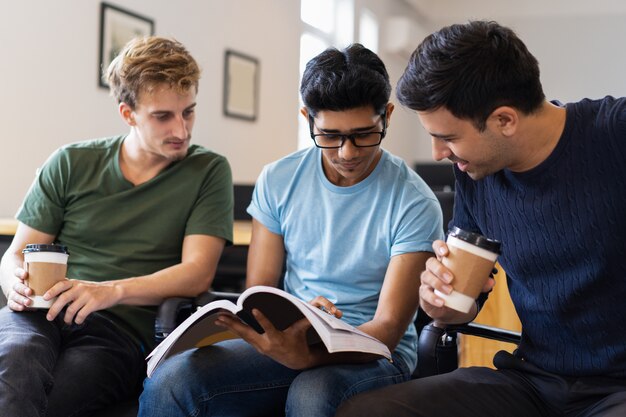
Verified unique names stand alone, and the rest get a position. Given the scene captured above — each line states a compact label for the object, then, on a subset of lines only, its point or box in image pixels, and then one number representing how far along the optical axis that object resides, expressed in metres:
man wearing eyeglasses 1.58
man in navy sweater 1.46
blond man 1.94
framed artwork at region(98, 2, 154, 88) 4.29
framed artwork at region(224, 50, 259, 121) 5.58
